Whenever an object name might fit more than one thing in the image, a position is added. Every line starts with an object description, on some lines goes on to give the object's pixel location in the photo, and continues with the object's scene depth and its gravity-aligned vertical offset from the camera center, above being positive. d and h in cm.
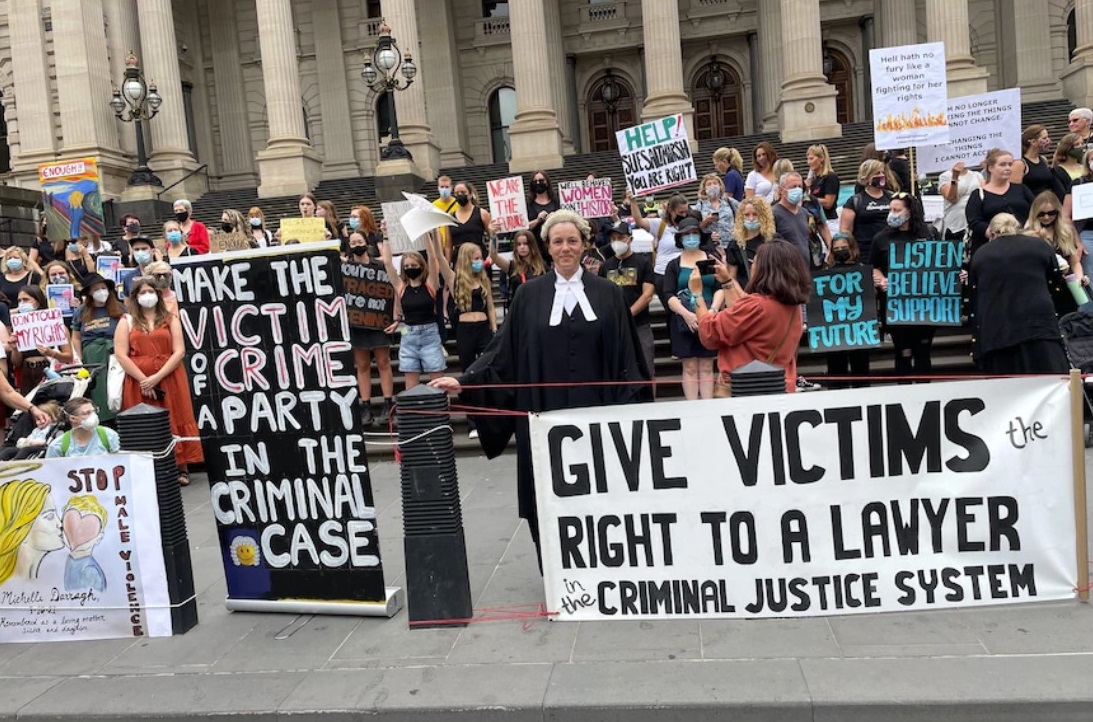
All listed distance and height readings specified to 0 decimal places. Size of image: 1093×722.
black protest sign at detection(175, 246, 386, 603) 494 -60
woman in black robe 506 -38
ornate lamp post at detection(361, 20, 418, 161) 1856 +488
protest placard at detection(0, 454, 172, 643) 513 -130
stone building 2500 +700
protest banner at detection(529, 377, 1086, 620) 449 -121
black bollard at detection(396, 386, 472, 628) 479 -119
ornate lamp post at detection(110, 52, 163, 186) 2064 +523
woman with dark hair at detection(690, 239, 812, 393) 540 -31
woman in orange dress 834 -36
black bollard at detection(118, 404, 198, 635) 514 -102
